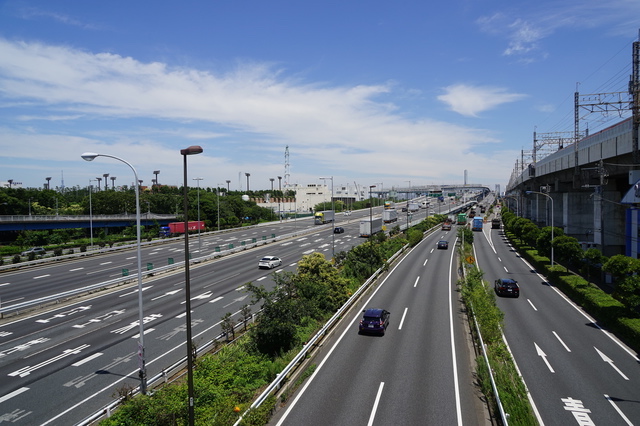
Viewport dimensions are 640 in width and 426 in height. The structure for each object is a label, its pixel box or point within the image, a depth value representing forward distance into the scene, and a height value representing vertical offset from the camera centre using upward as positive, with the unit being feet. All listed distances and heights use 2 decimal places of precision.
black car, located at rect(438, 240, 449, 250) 201.52 -23.80
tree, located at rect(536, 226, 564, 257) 135.03 -14.57
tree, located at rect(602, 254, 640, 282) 79.52 -14.37
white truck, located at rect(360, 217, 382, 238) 250.31 -17.34
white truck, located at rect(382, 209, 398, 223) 323.16 -13.42
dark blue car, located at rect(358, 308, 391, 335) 73.51 -23.33
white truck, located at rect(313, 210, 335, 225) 321.95 -13.54
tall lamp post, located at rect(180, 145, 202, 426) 38.24 -11.90
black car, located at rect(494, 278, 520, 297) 105.06 -24.52
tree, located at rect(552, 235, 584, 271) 116.06 -15.42
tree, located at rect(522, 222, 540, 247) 164.76 -15.21
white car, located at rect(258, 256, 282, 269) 155.02 -24.66
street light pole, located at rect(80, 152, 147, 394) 53.47 -19.77
